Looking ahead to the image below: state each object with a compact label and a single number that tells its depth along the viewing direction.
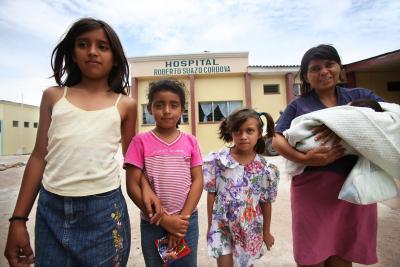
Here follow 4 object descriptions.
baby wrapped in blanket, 1.30
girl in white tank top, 1.14
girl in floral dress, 1.65
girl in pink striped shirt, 1.32
